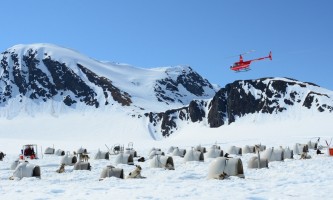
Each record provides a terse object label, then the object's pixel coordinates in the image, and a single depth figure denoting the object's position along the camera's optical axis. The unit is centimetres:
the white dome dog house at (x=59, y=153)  6781
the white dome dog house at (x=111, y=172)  2708
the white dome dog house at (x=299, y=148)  5279
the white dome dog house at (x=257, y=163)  3181
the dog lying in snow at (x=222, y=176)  2427
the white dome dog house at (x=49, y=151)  7337
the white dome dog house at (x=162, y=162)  3562
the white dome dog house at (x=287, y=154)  4416
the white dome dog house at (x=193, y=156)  4353
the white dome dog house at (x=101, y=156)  5233
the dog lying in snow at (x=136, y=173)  2756
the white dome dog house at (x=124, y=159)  4391
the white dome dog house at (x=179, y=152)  5581
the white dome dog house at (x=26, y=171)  2955
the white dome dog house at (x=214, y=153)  4969
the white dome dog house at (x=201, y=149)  6091
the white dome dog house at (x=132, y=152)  5640
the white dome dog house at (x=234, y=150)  5622
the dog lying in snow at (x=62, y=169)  3497
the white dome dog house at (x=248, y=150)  5962
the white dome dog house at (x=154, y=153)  5158
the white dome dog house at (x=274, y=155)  4016
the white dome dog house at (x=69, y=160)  4438
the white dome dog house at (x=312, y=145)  6148
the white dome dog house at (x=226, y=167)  2514
